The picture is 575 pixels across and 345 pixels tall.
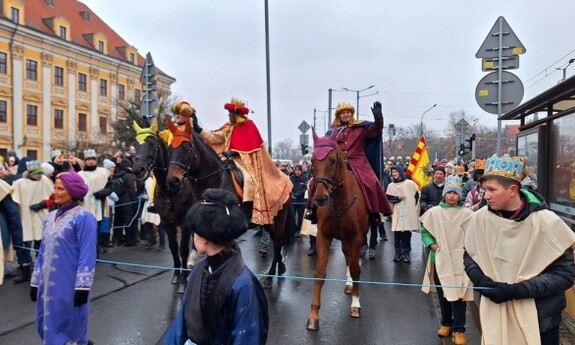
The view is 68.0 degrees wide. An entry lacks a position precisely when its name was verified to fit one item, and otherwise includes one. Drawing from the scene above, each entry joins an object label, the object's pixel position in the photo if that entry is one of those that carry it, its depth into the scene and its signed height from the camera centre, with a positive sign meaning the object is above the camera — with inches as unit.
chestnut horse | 191.9 -23.4
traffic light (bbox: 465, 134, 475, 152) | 676.3 +41.9
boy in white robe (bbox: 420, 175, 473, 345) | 182.2 -36.1
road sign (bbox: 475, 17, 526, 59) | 236.2 +69.1
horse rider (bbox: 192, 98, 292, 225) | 262.7 +5.5
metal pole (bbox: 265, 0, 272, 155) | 525.3 +111.4
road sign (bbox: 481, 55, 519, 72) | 237.3 +58.6
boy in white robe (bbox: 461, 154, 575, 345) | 103.3 -23.8
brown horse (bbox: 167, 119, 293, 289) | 231.1 -0.3
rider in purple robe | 230.2 +8.4
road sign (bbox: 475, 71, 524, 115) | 234.8 +41.8
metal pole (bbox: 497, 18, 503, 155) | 236.7 +52.3
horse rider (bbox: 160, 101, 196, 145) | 258.4 +33.8
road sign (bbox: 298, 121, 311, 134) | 787.4 +75.9
